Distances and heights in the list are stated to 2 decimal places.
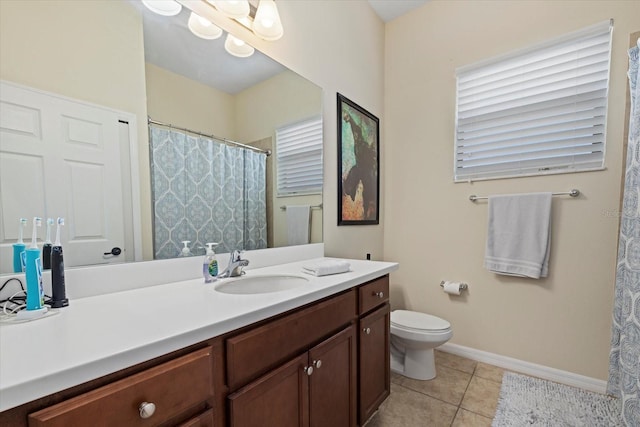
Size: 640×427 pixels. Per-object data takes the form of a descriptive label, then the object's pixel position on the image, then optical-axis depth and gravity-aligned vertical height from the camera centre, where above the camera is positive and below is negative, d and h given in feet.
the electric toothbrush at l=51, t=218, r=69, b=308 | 2.51 -0.69
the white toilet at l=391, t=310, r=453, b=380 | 5.74 -2.99
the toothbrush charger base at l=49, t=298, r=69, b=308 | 2.54 -0.95
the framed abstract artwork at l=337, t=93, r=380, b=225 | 6.70 +0.95
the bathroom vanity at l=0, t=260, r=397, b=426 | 1.60 -1.25
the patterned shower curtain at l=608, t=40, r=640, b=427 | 4.14 -1.45
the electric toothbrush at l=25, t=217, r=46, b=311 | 2.30 -0.66
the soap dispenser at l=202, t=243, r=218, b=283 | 3.75 -0.91
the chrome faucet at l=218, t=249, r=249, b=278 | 3.96 -0.96
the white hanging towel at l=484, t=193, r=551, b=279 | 5.96 -0.76
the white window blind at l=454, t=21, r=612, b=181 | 5.61 +2.06
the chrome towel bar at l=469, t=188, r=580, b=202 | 5.73 +0.16
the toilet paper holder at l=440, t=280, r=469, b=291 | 7.03 -2.18
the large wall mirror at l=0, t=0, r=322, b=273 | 2.67 +1.59
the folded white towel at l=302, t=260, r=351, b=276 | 4.17 -1.05
